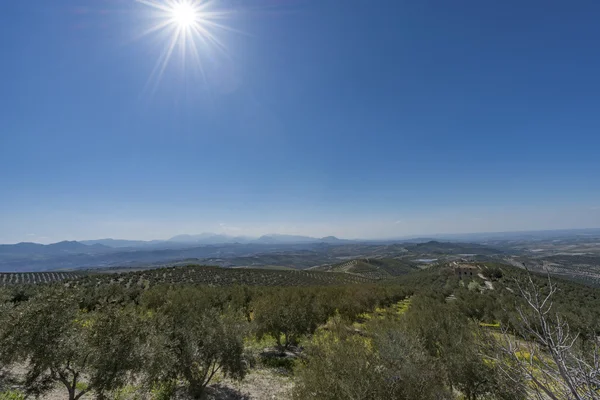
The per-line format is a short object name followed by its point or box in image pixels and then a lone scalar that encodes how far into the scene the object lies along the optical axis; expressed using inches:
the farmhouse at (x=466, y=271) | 3732.8
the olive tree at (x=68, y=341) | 432.8
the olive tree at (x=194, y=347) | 535.1
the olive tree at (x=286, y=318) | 1032.8
